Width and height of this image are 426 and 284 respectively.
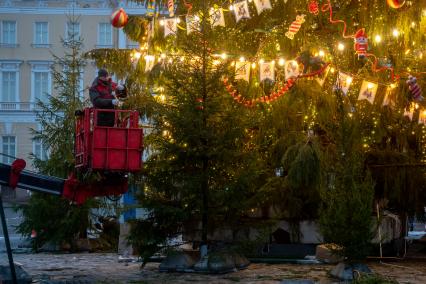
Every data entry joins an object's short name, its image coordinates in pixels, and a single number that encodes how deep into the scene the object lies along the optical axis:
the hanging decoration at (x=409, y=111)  18.60
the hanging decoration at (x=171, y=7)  18.61
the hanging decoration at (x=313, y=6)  18.00
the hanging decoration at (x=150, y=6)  20.88
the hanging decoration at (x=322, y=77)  18.58
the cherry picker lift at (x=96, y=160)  13.20
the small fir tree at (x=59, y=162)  22.31
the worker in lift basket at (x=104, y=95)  13.68
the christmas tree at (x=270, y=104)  16.70
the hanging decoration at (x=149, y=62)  19.69
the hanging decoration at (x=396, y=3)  15.83
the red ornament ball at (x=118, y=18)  16.94
